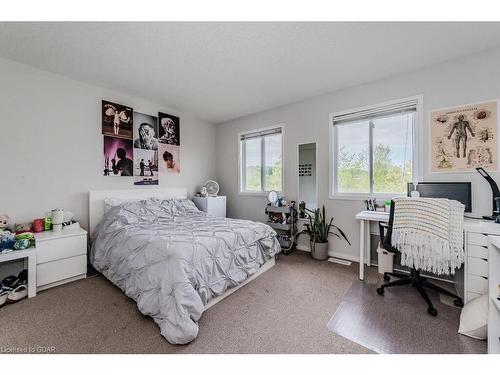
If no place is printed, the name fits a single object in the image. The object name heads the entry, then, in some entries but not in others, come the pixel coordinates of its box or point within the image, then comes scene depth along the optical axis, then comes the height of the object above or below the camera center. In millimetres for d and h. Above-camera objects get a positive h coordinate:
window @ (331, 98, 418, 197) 2728 +518
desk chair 1971 -958
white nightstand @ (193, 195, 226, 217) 3977 -359
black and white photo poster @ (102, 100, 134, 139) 3092 +1026
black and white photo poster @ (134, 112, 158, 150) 3455 +936
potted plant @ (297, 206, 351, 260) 3162 -727
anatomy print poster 2193 +534
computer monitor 2188 -54
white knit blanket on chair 1752 -413
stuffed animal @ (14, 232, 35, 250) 2098 -553
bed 1595 -674
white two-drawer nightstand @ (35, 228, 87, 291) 2197 -786
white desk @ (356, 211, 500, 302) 1703 -591
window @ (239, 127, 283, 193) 3947 +507
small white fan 4355 -16
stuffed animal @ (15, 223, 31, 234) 2351 -467
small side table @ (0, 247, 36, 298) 2049 -784
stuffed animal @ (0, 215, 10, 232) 2230 -385
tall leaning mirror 3441 +185
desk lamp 2002 -100
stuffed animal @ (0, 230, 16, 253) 2039 -530
